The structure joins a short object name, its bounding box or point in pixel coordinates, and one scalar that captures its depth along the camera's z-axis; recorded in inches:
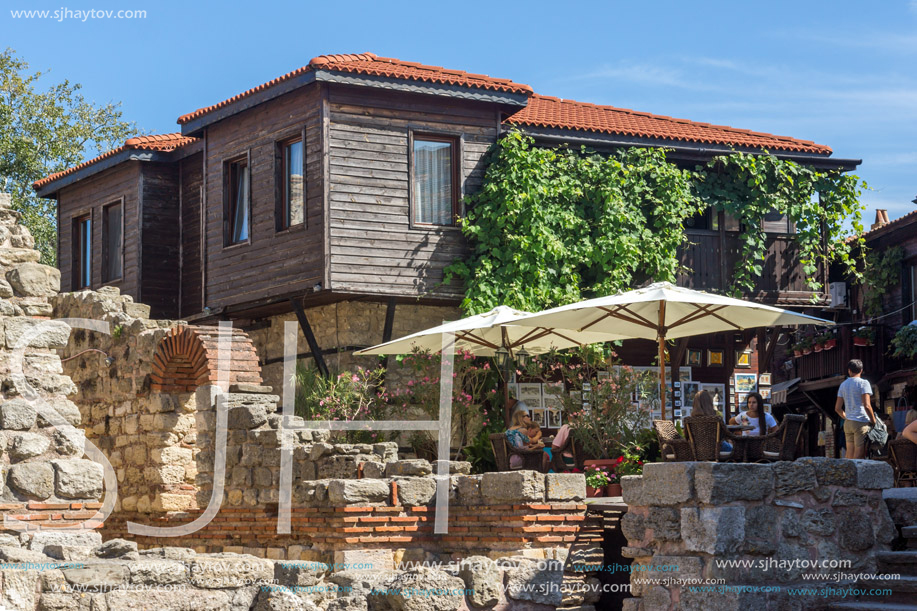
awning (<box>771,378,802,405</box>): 1027.3
